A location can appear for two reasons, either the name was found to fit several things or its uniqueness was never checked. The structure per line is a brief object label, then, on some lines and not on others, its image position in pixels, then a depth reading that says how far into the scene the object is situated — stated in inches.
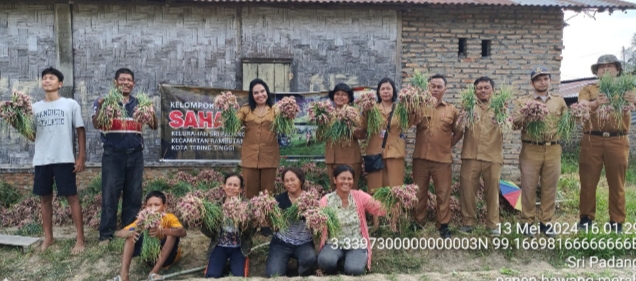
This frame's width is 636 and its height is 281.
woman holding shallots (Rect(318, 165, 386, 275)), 164.9
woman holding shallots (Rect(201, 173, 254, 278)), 166.4
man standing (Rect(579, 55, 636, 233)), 188.9
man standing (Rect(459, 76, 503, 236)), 189.2
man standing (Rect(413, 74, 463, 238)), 190.4
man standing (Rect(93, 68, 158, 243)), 187.9
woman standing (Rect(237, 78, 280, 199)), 187.8
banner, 268.8
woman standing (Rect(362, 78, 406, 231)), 186.1
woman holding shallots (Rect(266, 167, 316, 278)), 165.3
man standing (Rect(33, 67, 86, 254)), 184.4
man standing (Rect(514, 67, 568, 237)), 185.8
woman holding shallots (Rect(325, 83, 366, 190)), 191.0
